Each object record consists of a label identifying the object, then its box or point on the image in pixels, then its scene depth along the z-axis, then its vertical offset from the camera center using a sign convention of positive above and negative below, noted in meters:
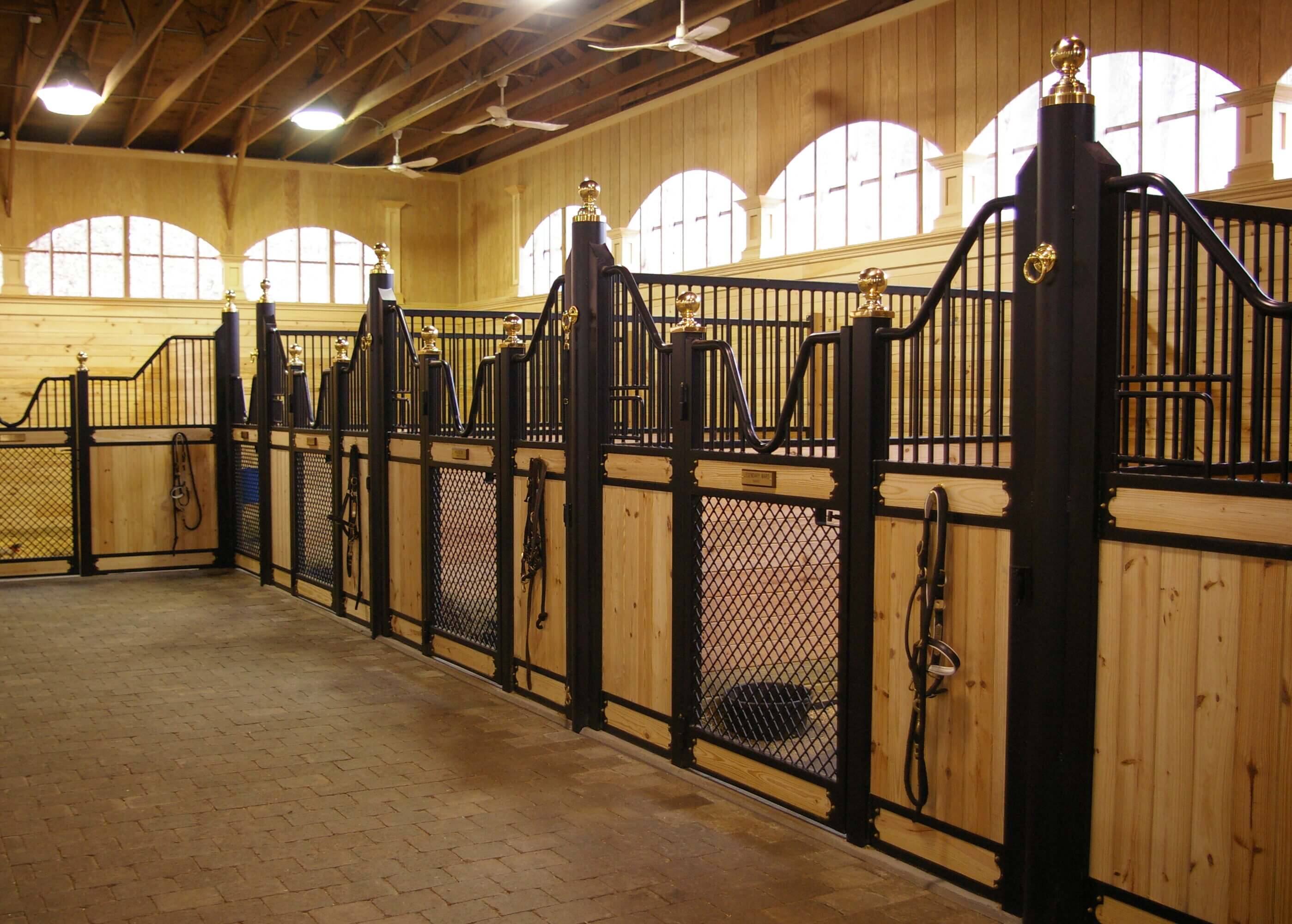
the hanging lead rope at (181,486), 9.69 -0.60
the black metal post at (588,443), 4.83 -0.12
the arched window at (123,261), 14.43 +1.99
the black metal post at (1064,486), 2.72 -0.17
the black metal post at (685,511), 4.23 -0.36
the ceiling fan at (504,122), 11.02 +2.90
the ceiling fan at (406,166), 13.12 +2.89
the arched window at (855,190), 9.60 +2.00
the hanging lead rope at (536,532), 5.16 -0.53
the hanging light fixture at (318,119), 11.02 +2.88
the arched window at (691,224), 11.98 +2.09
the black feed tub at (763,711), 4.00 -1.07
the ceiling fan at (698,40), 7.97 +2.74
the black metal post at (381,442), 6.84 -0.16
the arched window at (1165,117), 7.44 +2.00
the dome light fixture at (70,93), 9.14 +2.58
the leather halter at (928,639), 3.11 -0.62
